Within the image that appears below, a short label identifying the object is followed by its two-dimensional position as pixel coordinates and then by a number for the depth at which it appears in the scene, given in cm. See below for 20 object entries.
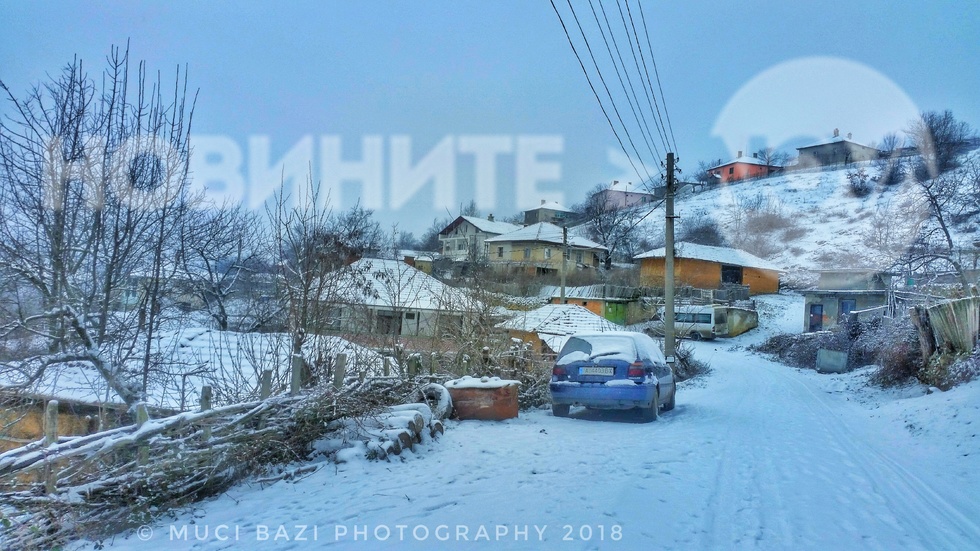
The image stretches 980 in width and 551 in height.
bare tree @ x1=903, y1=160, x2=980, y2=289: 1911
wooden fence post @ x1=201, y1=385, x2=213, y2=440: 512
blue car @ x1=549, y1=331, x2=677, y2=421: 892
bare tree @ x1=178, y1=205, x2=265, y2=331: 855
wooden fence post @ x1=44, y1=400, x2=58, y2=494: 392
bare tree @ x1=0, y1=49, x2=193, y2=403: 571
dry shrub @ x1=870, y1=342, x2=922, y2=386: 1321
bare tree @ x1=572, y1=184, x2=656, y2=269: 6558
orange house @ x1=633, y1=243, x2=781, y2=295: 5050
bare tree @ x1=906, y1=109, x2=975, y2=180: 6081
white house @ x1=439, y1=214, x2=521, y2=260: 5681
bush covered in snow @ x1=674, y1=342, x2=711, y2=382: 1979
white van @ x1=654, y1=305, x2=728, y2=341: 3734
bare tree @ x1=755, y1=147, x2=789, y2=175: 9645
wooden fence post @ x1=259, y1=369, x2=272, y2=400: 585
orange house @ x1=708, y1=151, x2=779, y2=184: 9419
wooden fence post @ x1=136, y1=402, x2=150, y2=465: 426
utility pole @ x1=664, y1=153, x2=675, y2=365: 1592
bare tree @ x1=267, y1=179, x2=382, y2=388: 758
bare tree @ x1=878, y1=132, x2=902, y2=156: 8119
